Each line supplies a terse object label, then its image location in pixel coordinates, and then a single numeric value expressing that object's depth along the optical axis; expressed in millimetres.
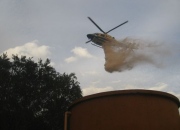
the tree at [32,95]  25219
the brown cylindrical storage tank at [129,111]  8117
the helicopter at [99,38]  28625
